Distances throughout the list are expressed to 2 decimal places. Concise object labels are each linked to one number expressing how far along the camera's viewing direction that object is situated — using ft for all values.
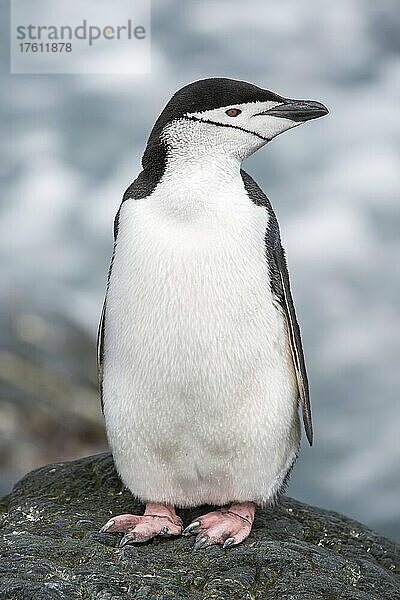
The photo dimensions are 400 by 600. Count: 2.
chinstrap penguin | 27.04
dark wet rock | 26.61
